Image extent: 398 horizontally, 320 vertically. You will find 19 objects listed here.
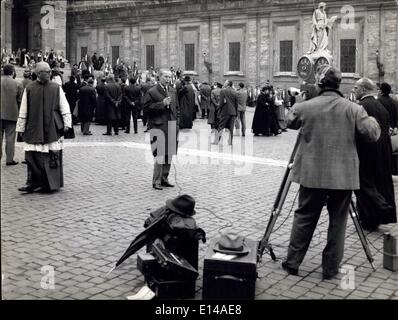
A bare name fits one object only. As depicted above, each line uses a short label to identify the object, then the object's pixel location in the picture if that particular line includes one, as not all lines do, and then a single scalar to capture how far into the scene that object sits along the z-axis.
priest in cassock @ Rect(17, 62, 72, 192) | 9.48
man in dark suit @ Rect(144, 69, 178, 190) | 10.16
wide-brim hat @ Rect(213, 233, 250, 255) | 5.14
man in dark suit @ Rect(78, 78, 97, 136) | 19.19
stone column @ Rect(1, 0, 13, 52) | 37.32
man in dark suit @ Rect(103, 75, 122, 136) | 18.95
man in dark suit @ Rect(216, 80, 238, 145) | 17.28
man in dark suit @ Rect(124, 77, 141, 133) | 19.99
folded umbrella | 5.45
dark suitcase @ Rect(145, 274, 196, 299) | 5.03
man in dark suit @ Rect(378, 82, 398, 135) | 10.68
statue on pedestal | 30.22
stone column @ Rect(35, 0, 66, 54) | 40.31
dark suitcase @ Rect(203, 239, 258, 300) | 4.91
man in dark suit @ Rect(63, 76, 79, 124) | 20.84
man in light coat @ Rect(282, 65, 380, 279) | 5.58
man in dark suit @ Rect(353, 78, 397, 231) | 7.45
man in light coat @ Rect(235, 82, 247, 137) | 19.66
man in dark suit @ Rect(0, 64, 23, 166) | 12.18
